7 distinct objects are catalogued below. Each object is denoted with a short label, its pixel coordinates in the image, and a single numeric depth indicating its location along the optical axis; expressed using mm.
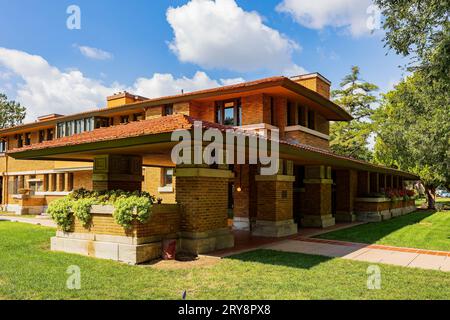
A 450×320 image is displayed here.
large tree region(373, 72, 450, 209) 17562
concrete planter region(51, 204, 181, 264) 9016
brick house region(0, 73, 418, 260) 10055
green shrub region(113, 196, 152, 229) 8891
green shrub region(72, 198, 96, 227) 10031
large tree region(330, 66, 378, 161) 38688
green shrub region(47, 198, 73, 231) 10586
